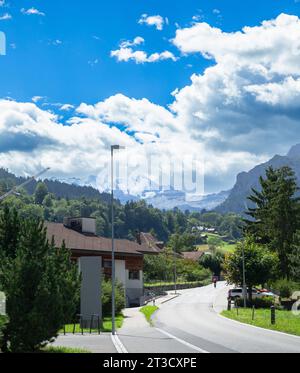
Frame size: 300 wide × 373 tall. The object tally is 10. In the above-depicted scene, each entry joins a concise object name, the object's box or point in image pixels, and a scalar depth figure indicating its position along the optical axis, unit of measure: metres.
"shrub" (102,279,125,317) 41.15
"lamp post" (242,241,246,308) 51.00
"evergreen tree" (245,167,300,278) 73.81
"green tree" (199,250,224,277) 122.81
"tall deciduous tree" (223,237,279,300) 55.72
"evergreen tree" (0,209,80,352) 16.47
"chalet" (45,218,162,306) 55.88
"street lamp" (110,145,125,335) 30.44
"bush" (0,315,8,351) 15.21
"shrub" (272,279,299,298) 59.22
